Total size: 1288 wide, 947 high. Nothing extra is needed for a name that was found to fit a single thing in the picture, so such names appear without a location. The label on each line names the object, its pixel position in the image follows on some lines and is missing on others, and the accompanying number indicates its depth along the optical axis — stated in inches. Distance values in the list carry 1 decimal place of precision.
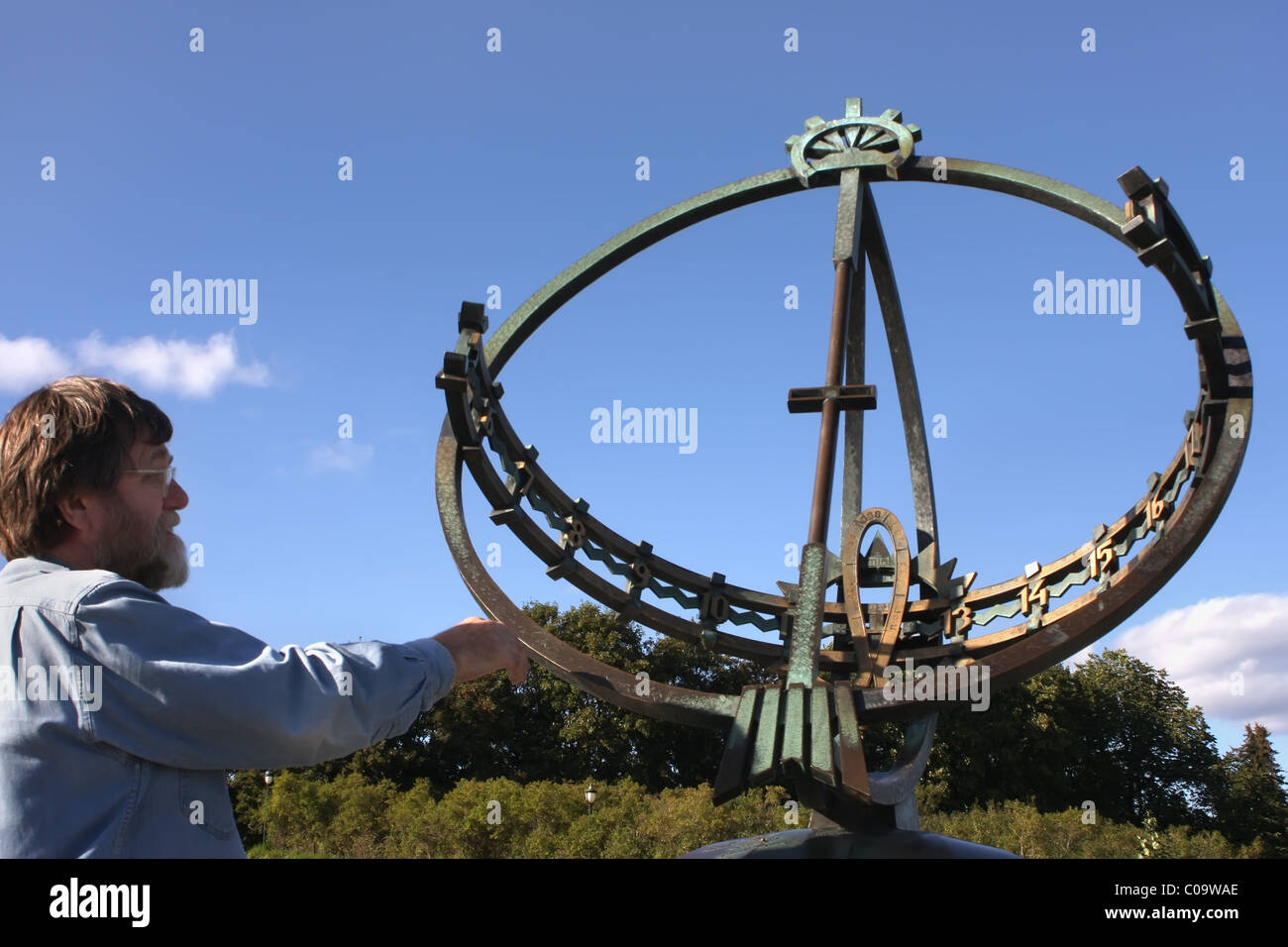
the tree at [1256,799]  1418.6
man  64.4
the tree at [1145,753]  1428.4
